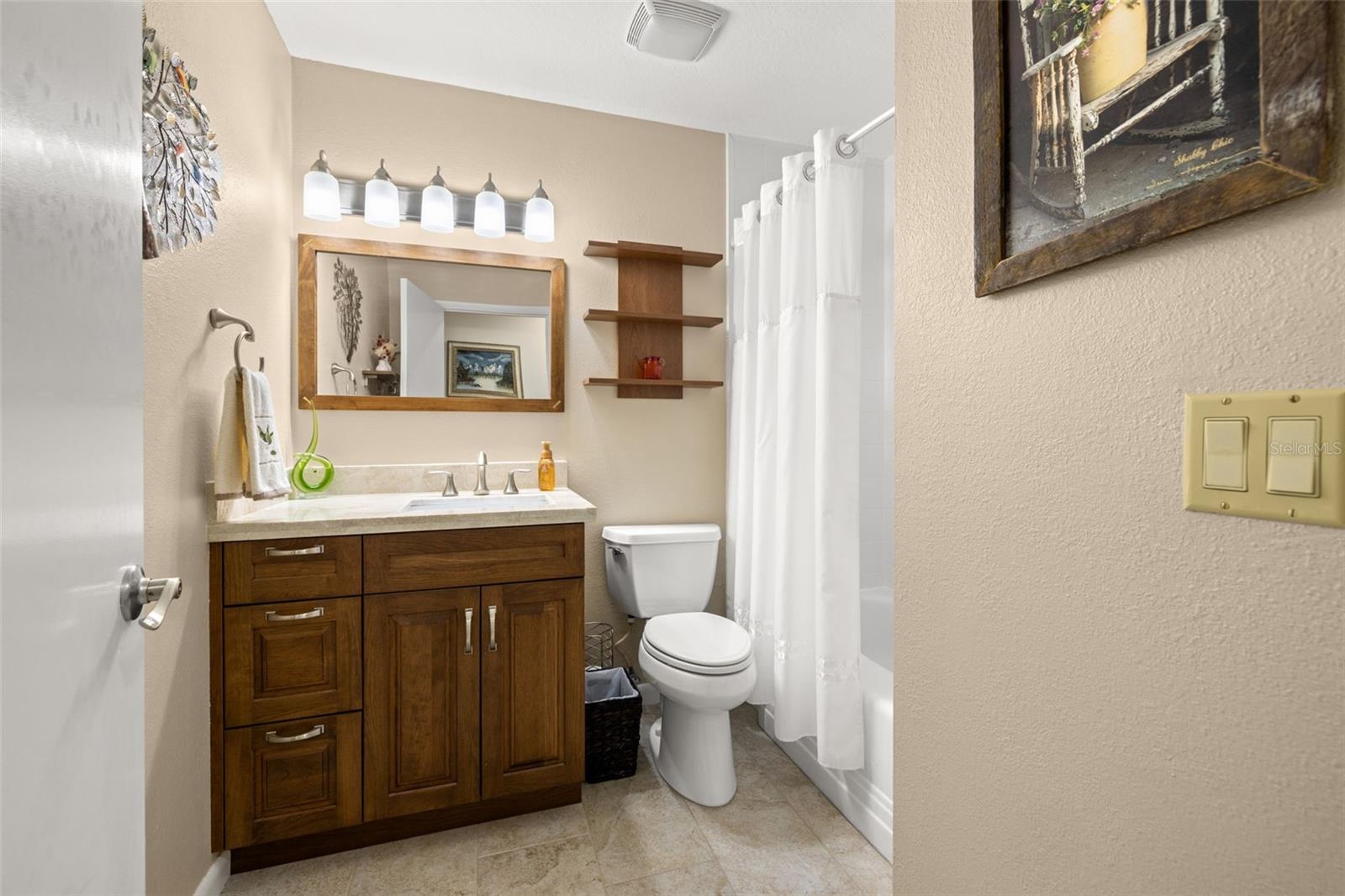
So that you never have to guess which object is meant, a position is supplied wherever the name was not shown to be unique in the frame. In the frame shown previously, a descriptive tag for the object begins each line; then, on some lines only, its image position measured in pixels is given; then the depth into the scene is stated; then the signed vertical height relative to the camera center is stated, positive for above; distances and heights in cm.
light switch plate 45 -1
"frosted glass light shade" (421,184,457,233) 213 +84
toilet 177 -65
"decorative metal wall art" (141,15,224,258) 112 +59
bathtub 162 -100
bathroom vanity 150 -63
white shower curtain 167 -2
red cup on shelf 242 +30
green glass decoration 199 -11
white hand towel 148 -1
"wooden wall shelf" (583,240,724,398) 242 +53
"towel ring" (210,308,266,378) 147 +30
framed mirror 213 +43
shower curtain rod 153 +83
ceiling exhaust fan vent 181 +132
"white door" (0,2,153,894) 48 -1
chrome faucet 220 -14
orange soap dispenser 228 -12
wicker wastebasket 192 -97
